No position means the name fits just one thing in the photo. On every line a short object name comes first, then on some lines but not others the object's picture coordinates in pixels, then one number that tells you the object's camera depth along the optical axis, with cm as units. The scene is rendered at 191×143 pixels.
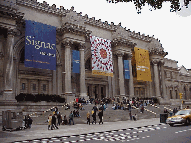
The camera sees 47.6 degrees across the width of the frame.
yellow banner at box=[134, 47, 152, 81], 4312
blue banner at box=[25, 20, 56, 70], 2959
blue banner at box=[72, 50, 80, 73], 3381
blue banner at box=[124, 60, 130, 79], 4071
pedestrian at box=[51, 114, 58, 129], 1770
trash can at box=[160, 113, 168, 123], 1985
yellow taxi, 1591
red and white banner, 3597
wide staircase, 2392
